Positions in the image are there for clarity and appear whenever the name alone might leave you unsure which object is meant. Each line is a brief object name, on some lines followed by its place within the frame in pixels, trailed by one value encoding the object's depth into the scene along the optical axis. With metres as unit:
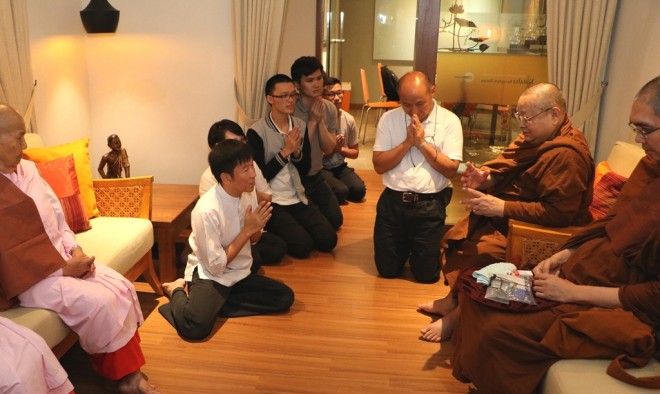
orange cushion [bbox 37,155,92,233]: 3.02
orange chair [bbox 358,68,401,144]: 7.59
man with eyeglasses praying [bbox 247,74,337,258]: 3.85
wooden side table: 3.53
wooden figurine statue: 3.86
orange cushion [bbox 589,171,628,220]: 3.03
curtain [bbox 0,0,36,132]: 3.45
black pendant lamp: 4.07
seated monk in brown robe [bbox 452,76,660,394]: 2.08
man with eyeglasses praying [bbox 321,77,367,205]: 4.98
